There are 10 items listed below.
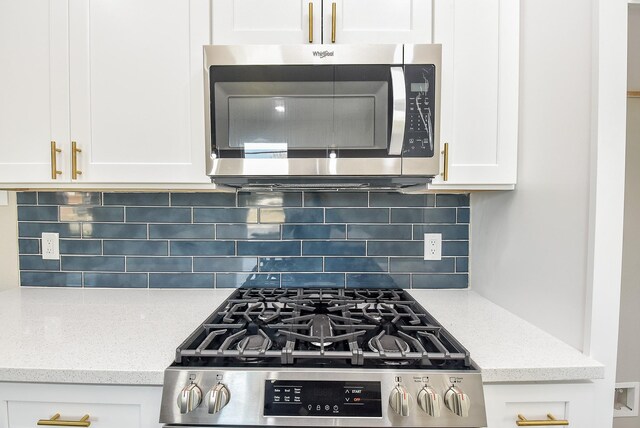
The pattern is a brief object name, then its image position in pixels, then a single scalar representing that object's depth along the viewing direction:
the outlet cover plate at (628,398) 1.63
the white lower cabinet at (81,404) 0.85
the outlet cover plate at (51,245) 1.50
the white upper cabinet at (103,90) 1.17
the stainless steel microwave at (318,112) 1.07
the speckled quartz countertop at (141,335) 0.83
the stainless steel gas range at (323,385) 0.78
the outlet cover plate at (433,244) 1.50
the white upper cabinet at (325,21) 1.15
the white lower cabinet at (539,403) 0.85
